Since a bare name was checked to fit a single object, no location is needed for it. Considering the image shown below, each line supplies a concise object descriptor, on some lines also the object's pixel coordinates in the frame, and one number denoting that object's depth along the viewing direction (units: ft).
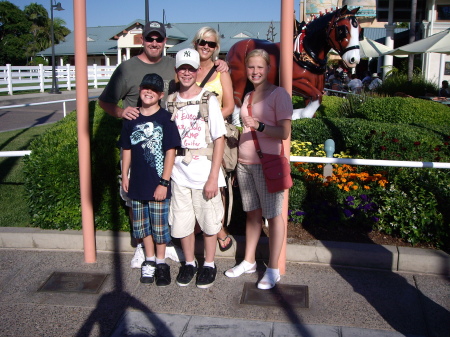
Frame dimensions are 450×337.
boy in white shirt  11.07
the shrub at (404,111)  24.84
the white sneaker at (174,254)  13.42
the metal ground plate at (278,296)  11.08
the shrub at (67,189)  14.58
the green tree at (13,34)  170.71
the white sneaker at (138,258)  12.97
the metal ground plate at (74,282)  11.84
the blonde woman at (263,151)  10.89
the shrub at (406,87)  41.78
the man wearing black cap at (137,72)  12.09
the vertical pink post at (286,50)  11.57
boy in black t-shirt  11.22
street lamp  78.32
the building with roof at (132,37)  129.70
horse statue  21.77
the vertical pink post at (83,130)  12.30
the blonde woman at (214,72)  11.55
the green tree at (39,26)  189.67
